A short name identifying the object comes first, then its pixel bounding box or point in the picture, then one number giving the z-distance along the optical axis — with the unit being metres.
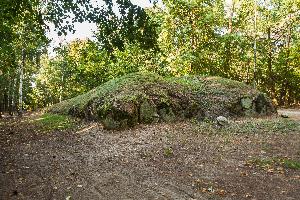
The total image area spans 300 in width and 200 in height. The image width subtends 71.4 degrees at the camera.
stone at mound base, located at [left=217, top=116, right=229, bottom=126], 9.96
